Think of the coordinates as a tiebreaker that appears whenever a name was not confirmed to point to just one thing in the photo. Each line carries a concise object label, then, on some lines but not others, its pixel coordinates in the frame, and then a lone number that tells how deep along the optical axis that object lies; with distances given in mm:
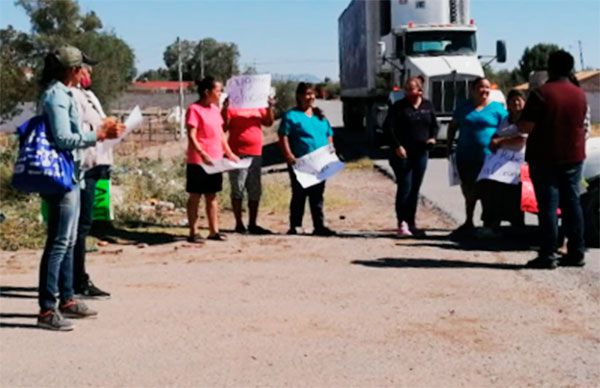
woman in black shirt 10438
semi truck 23781
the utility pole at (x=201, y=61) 71838
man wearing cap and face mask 7105
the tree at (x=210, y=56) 82519
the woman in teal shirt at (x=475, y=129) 10023
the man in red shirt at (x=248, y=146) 10875
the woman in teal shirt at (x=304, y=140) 10734
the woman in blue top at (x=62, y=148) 6258
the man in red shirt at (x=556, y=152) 8312
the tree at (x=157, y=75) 135825
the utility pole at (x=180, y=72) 51641
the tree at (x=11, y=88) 44688
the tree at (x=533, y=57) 82438
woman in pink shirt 10062
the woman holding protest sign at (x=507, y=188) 9633
